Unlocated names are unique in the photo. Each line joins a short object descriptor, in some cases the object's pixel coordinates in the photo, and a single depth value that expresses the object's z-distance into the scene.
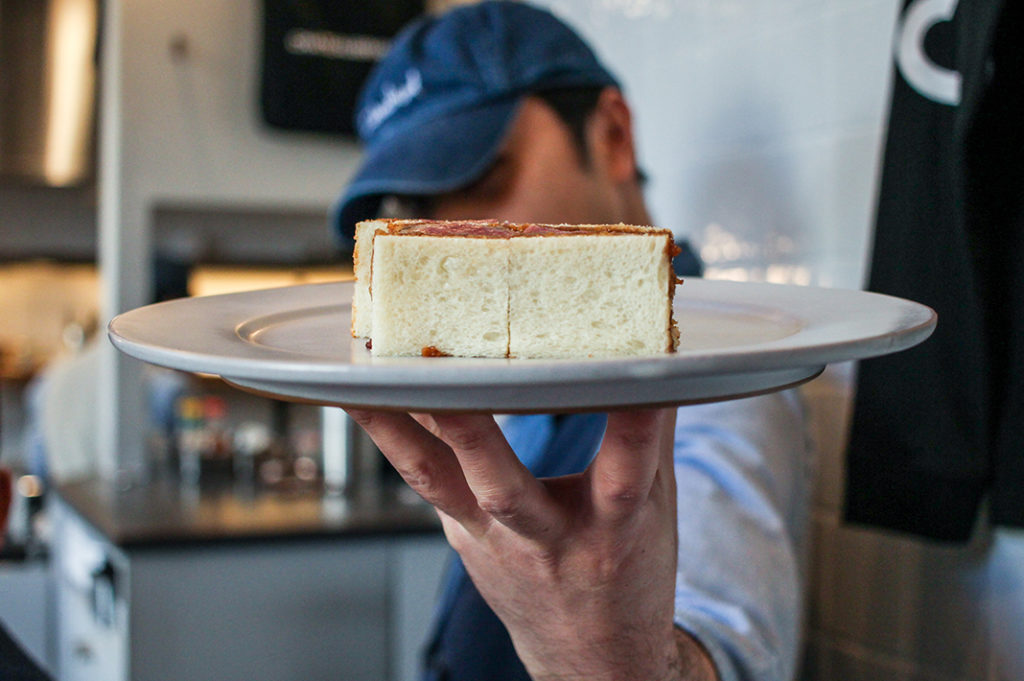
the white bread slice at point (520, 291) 0.55
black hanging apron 1.03
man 0.55
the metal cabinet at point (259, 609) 1.99
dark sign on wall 2.66
